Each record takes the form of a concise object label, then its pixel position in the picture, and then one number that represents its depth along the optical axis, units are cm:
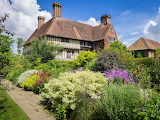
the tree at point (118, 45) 1984
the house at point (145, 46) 2642
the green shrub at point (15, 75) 1108
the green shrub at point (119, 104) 275
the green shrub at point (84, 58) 1140
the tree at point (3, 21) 356
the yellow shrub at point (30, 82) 756
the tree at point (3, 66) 400
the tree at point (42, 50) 1518
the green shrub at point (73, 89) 381
